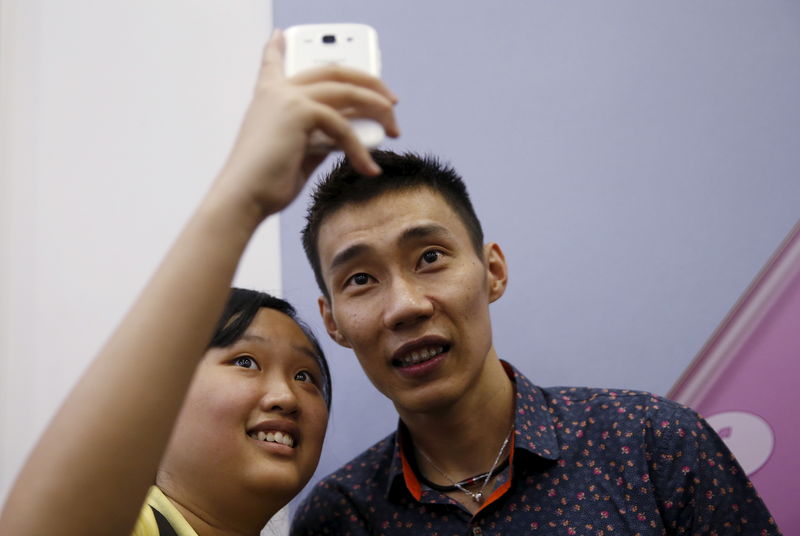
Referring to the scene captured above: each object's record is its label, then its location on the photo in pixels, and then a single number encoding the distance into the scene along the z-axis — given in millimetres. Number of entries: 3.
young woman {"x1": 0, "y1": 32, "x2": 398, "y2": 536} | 517
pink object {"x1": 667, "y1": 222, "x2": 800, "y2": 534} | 1314
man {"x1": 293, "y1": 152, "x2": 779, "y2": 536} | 1057
